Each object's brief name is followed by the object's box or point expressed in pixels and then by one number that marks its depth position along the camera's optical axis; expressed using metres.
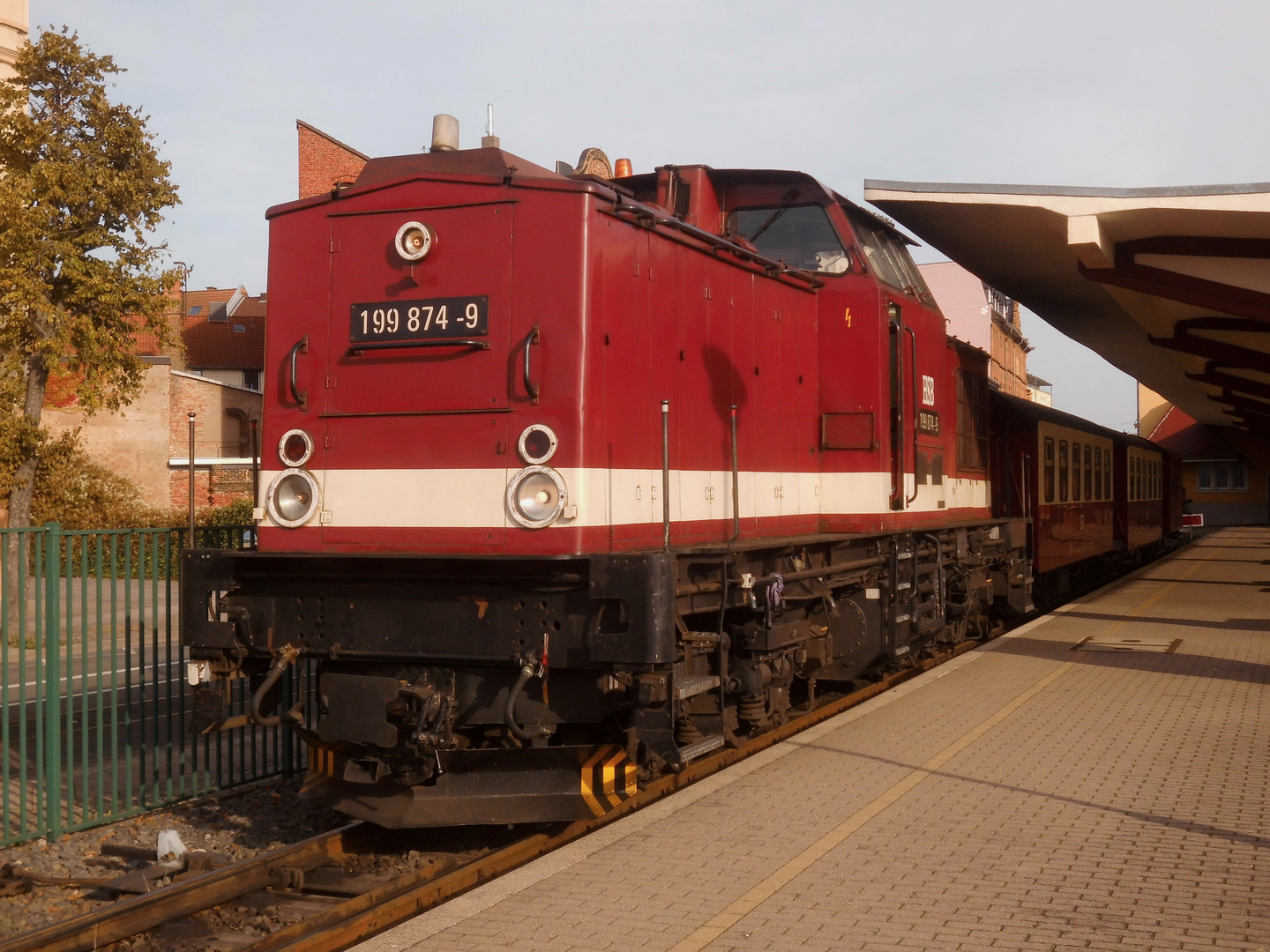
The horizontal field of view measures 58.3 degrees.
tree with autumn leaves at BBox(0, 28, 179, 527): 15.38
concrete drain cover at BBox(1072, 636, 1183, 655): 11.77
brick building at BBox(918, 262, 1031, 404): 50.66
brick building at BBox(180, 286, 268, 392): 45.00
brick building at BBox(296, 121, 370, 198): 33.03
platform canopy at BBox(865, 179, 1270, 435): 10.82
